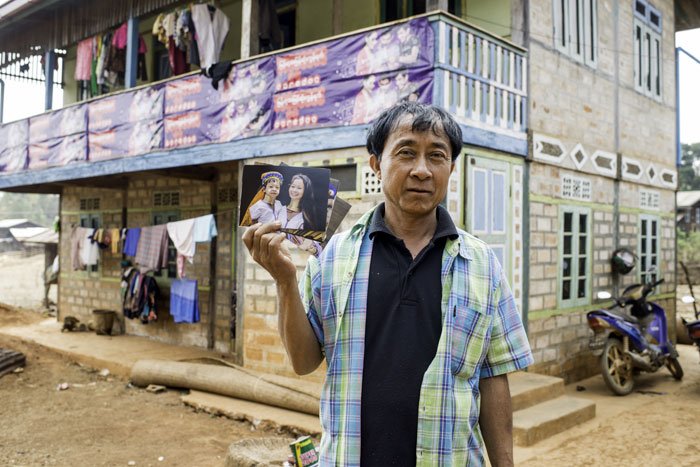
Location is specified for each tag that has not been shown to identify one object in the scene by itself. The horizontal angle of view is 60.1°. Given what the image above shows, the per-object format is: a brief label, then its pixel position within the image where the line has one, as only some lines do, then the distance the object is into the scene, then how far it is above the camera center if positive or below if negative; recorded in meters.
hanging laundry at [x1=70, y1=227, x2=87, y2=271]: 12.44 +0.15
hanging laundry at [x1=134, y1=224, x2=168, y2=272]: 10.32 +0.11
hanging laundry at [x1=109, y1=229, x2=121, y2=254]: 11.21 +0.27
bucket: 12.02 -1.36
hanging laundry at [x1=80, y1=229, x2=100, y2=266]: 12.20 +0.09
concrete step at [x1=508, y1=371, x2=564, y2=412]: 6.40 -1.39
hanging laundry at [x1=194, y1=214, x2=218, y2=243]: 9.02 +0.42
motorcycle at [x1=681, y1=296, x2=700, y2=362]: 7.90 -0.84
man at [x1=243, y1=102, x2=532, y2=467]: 1.78 -0.19
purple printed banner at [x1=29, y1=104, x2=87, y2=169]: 10.96 +2.20
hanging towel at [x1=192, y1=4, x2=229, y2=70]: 8.80 +3.28
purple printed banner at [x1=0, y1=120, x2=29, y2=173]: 12.40 +2.24
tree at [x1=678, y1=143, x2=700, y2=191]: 32.19 +4.79
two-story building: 6.97 +1.90
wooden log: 6.66 -1.54
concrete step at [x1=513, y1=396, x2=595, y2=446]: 5.72 -1.56
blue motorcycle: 7.65 -0.97
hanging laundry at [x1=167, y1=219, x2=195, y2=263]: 9.35 +0.30
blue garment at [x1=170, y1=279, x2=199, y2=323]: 10.08 -0.77
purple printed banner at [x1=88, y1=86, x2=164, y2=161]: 9.51 +2.15
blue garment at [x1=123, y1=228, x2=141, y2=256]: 10.81 +0.24
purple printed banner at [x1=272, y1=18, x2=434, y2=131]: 6.44 +2.09
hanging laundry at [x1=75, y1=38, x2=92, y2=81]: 11.32 +3.63
